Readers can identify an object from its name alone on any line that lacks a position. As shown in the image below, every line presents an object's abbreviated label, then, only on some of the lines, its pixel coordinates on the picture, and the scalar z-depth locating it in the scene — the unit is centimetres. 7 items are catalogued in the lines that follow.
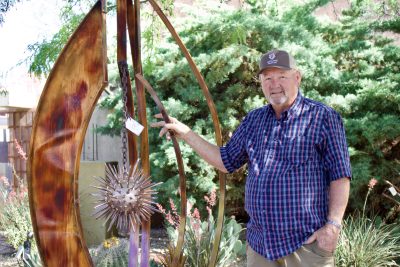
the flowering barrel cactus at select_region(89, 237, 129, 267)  390
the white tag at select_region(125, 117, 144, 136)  255
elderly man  234
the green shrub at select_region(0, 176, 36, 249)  580
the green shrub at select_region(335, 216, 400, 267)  468
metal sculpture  243
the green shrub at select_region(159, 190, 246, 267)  457
